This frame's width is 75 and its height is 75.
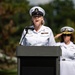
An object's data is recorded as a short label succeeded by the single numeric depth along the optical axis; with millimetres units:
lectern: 7665
